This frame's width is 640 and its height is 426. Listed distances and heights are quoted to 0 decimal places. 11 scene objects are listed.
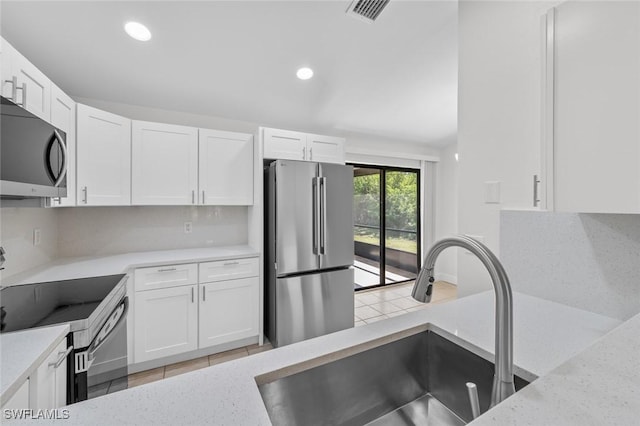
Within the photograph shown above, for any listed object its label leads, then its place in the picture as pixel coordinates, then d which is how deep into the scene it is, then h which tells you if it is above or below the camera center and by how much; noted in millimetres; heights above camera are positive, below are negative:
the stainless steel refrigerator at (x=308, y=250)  2553 -372
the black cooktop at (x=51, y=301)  1153 -441
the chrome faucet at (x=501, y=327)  633 -273
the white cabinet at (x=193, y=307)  2189 -832
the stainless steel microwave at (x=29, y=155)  1101 +263
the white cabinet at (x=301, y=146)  2752 +706
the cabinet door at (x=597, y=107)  659 +277
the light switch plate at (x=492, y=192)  1603 +121
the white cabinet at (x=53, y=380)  939 -624
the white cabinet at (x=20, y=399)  800 -576
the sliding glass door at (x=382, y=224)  4281 -190
